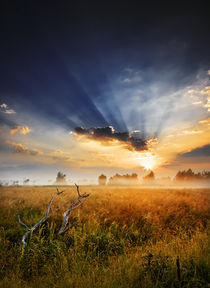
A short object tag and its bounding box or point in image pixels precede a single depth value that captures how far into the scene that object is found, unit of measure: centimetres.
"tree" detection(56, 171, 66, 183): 12366
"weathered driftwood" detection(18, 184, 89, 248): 610
